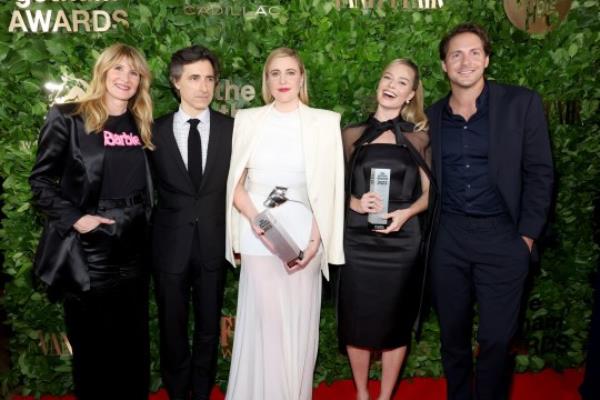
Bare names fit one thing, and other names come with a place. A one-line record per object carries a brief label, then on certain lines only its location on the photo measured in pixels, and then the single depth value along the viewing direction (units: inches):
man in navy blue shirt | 106.9
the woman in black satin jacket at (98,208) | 102.6
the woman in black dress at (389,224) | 115.0
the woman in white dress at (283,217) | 110.8
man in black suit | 112.5
